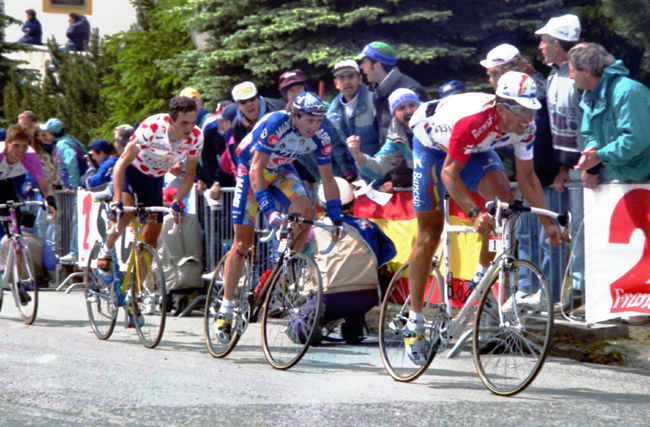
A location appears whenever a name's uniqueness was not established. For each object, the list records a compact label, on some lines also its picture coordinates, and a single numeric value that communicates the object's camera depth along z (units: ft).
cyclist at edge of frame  65.82
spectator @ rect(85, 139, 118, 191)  81.10
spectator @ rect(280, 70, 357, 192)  62.03
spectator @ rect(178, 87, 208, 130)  74.59
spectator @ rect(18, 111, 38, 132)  93.29
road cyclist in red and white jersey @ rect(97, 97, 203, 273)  54.65
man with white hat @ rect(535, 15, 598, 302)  52.08
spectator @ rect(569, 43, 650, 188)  46.85
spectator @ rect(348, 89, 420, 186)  57.93
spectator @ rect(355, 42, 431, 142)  62.64
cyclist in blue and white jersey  46.73
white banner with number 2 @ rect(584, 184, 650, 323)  46.34
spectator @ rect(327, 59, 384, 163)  63.82
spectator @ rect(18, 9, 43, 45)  198.29
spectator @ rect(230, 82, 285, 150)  66.44
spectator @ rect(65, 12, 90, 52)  191.35
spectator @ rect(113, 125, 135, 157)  79.51
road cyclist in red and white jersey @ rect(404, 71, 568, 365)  38.06
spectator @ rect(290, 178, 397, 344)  52.31
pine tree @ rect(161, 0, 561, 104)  108.06
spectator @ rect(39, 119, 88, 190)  92.68
